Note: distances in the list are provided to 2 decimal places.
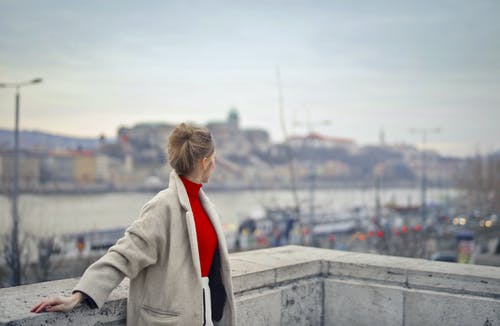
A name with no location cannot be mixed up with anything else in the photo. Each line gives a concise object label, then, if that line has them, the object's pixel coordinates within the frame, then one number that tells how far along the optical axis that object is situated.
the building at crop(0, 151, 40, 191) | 52.66
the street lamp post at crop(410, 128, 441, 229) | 28.61
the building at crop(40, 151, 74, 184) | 81.50
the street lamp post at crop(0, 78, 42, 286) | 12.27
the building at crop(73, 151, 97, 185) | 92.94
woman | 2.09
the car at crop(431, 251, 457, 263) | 20.86
